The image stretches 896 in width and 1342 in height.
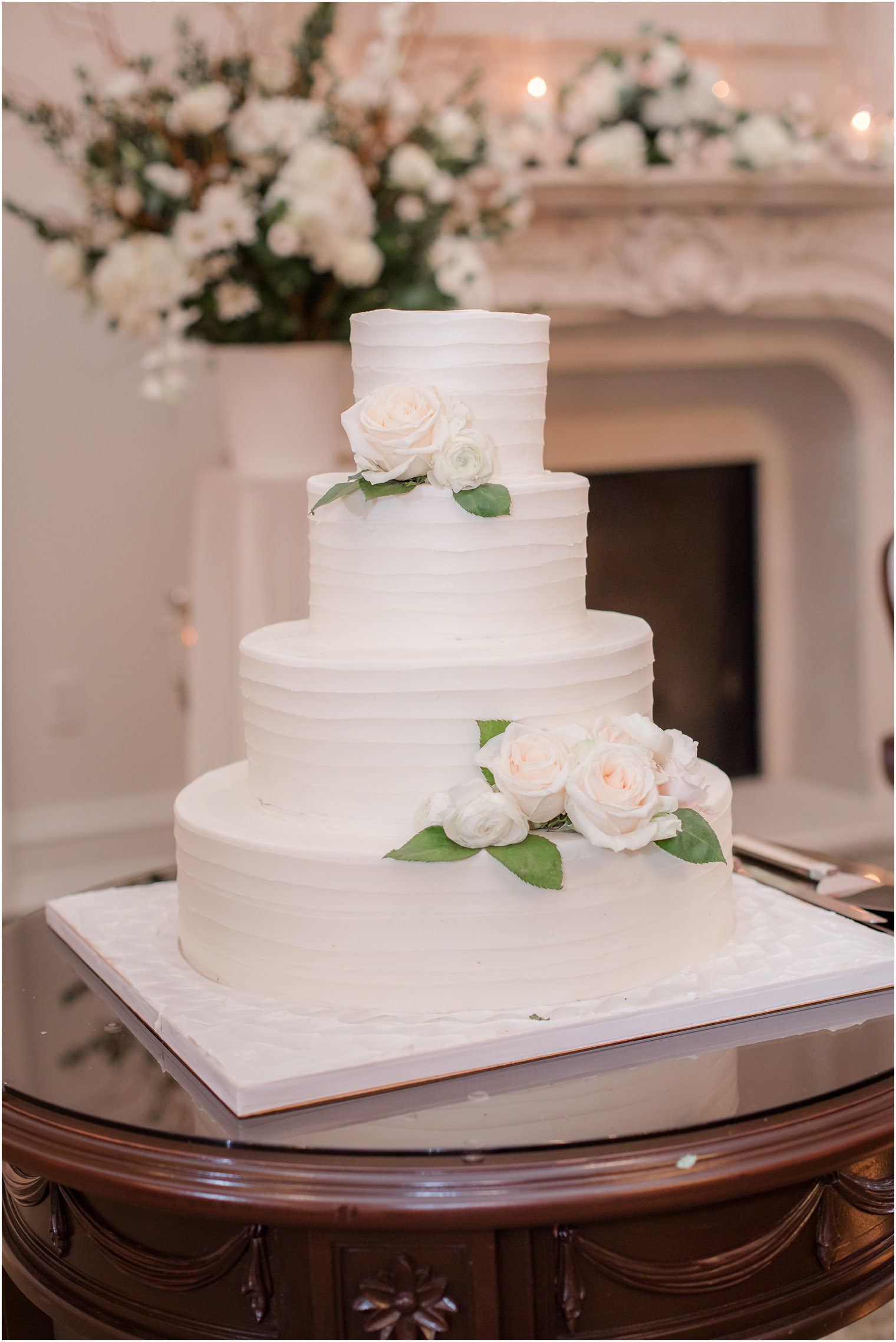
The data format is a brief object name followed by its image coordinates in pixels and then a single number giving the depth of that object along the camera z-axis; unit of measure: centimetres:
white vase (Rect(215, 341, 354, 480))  296
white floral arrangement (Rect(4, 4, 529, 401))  269
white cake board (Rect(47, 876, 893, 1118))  122
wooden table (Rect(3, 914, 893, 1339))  107
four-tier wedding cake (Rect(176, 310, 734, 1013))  135
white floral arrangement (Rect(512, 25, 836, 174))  359
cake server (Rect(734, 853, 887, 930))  162
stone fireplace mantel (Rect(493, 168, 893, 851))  375
